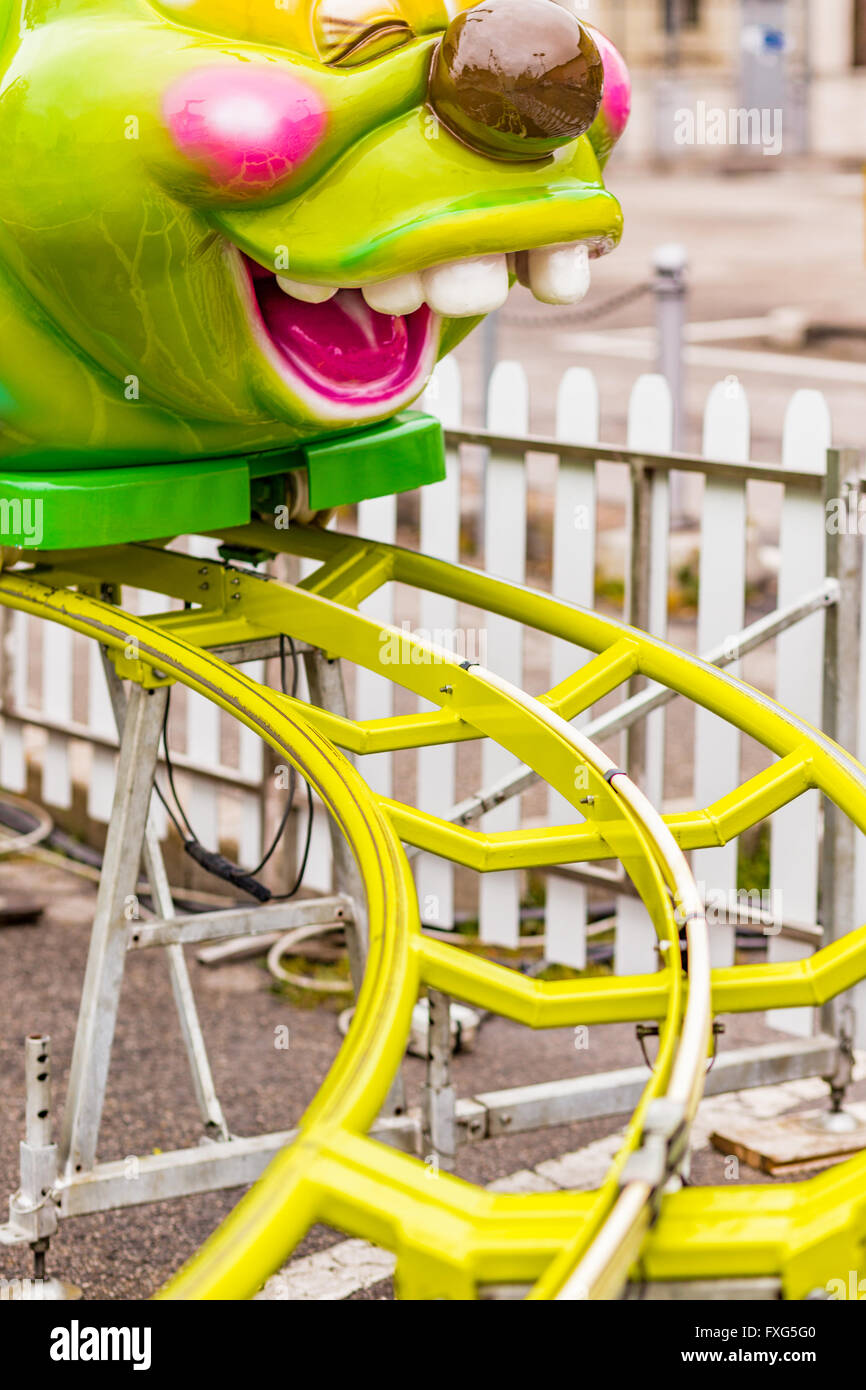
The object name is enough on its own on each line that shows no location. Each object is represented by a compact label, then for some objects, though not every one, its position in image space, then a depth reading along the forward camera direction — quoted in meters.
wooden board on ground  3.77
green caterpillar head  2.57
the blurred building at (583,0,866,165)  29.38
